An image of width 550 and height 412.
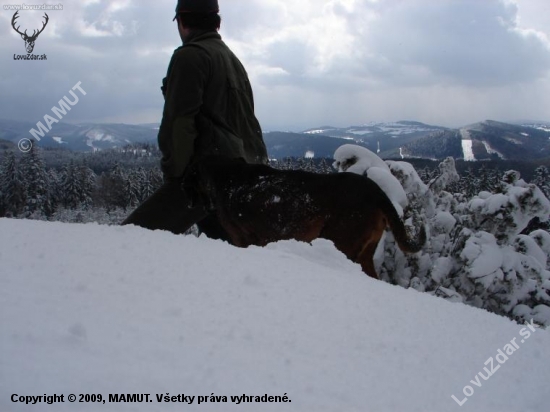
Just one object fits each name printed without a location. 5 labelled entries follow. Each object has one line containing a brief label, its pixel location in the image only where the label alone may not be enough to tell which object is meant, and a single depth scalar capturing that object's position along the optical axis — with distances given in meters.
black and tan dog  4.52
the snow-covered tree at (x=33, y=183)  43.78
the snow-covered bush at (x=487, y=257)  9.30
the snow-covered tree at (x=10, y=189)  42.03
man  4.05
